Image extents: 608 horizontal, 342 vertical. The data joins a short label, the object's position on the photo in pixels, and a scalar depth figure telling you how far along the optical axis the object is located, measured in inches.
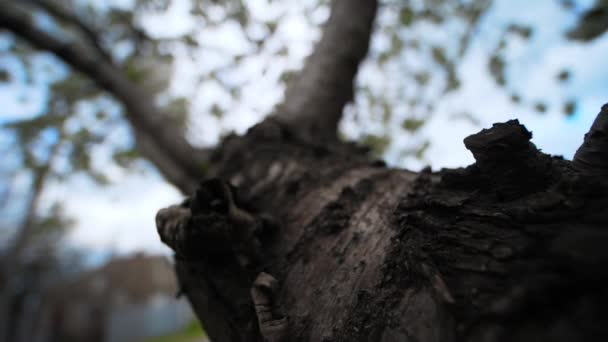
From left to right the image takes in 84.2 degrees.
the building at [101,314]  406.9
